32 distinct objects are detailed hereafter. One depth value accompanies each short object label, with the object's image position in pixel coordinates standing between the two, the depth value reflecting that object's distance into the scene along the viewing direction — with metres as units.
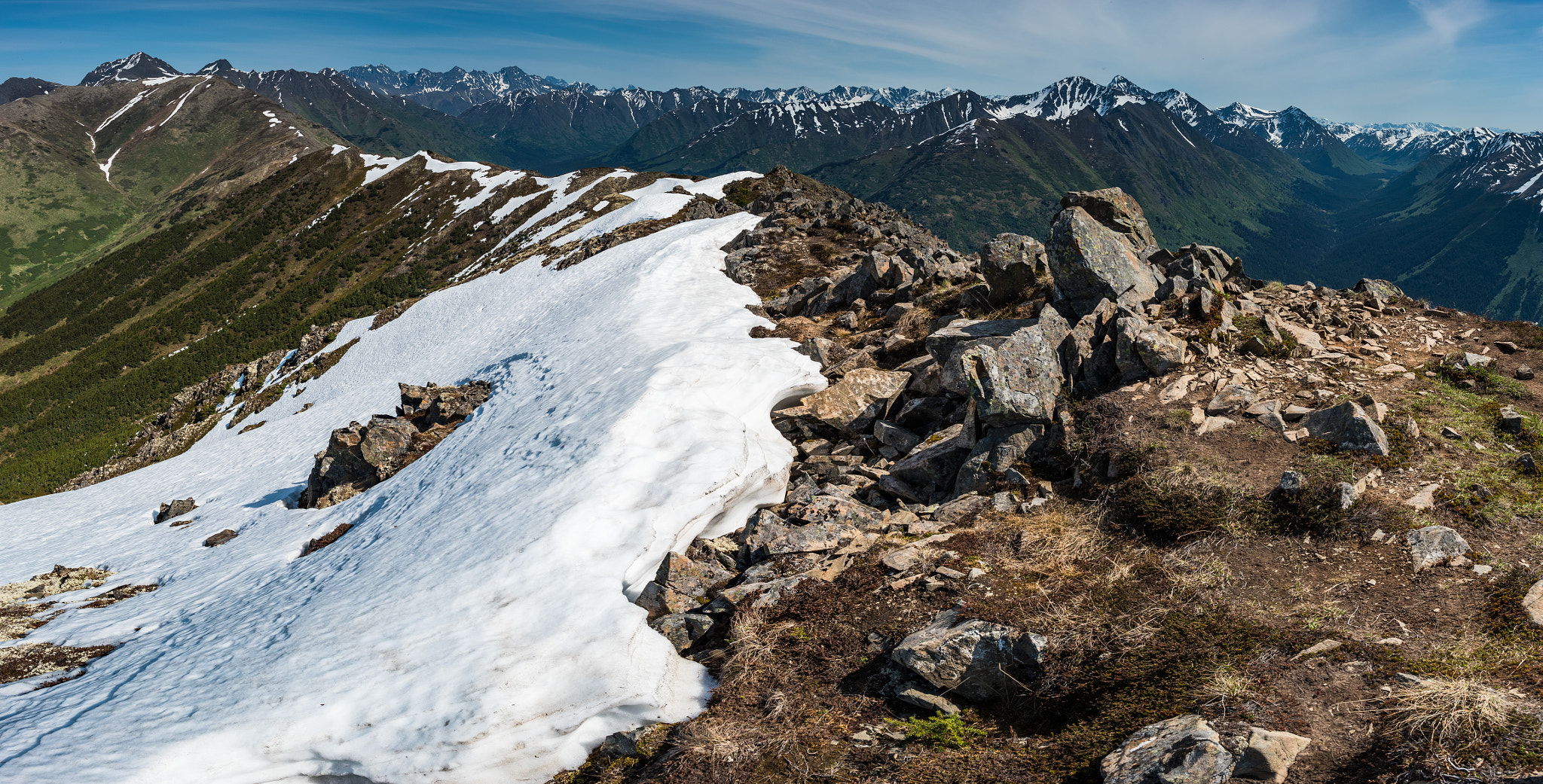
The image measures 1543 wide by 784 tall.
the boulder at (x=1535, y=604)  7.66
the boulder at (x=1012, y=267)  21.03
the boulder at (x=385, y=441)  24.12
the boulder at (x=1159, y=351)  14.55
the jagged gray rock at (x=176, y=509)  30.48
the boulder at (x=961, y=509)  12.87
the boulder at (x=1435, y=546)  9.14
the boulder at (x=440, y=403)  26.72
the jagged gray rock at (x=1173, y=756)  6.15
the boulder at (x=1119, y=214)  22.98
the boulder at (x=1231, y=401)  13.21
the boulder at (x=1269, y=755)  6.03
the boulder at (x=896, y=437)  16.44
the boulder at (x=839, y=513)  13.07
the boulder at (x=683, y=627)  10.91
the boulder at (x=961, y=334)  18.23
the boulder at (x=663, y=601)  11.41
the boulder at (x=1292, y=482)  10.60
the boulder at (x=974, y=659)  8.52
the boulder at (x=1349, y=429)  11.37
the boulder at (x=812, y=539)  12.34
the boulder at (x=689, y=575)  11.88
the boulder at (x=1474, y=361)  14.06
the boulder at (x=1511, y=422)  11.88
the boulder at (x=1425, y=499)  10.19
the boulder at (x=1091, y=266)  17.52
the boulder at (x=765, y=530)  12.67
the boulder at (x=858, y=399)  17.70
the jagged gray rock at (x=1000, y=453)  13.90
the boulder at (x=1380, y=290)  19.02
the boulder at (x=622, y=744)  9.23
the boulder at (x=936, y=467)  14.73
